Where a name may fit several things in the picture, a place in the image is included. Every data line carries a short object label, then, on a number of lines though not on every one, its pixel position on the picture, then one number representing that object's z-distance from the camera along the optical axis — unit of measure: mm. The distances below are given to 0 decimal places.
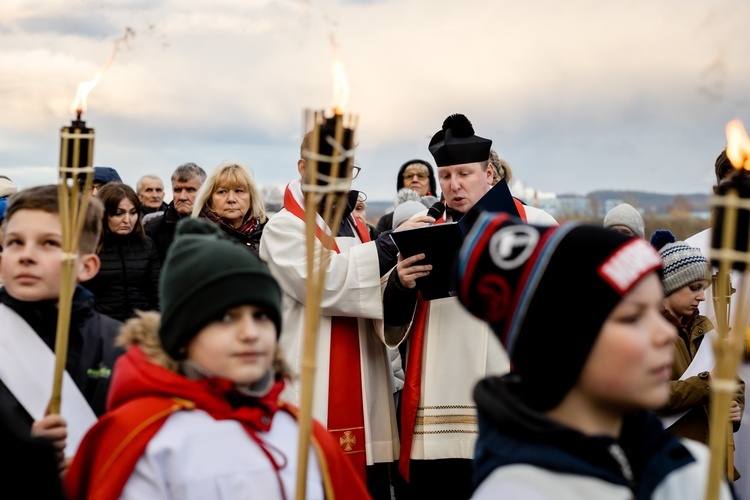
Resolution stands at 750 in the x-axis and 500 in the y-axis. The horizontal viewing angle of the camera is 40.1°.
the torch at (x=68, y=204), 3016
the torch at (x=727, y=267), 1932
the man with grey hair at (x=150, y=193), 9359
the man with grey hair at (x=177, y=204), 7356
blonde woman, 6703
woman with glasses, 9680
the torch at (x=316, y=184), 2537
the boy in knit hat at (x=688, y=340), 4895
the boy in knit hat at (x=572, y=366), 2297
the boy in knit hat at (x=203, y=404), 2814
